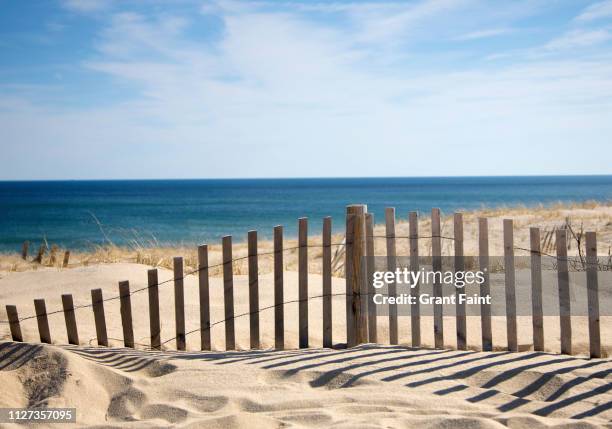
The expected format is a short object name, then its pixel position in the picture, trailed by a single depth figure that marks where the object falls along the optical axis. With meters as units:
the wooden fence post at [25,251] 11.89
